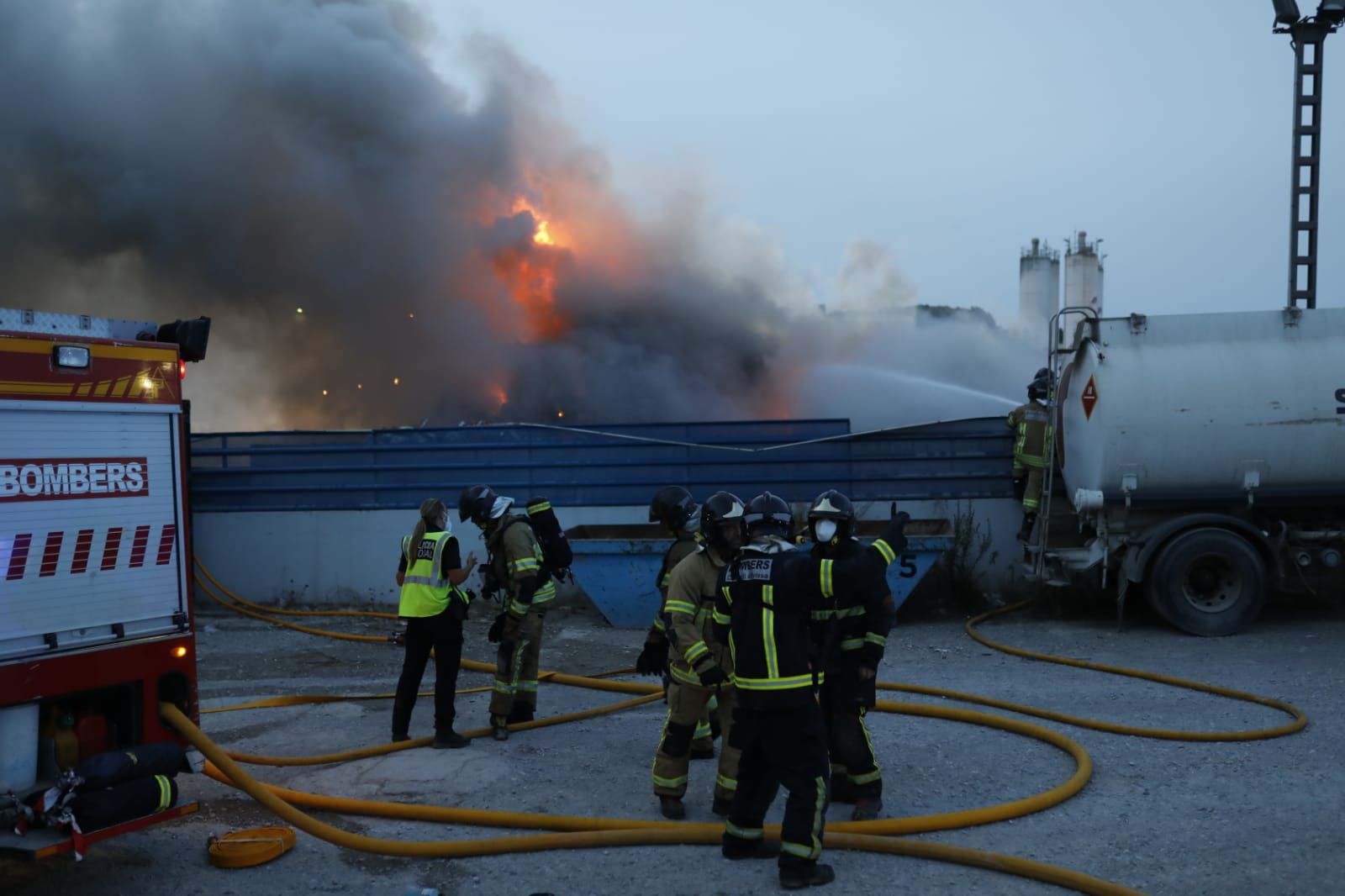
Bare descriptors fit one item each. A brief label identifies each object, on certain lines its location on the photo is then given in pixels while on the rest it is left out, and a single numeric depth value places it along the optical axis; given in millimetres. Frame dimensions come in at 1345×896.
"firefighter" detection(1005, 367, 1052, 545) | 11203
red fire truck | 4301
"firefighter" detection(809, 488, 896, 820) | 5348
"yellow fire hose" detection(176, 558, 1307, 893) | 4633
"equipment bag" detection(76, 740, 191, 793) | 4375
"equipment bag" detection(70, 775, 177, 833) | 4305
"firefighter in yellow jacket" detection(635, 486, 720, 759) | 6527
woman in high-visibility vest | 6805
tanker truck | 9867
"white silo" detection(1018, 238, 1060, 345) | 41562
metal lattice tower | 11352
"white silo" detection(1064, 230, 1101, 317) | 41969
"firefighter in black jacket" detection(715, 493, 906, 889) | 4625
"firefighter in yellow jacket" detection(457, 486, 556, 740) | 7090
